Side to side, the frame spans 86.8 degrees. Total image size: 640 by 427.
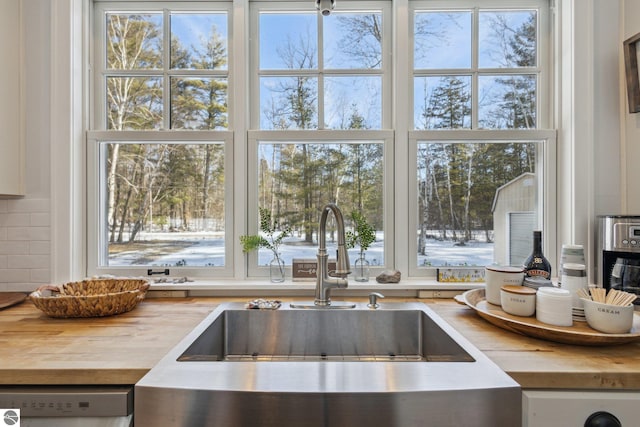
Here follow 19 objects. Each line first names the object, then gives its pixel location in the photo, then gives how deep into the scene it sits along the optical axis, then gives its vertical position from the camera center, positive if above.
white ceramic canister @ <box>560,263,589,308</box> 1.17 -0.25
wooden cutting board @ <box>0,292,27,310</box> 1.45 -0.39
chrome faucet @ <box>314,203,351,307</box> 1.37 -0.23
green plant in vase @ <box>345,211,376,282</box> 1.71 -0.14
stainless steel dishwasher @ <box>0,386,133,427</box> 0.88 -0.51
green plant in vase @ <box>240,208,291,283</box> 1.71 -0.15
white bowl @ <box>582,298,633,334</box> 1.04 -0.34
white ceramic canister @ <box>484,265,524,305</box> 1.32 -0.27
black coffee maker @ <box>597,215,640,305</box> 1.35 -0.18
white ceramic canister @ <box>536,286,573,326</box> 1.10 -0.32
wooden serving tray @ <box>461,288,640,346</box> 1.01 -0.38
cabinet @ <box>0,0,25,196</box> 1.55 +0.52
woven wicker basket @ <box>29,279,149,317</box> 1.31 -0.36
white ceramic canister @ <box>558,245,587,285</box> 1.25 -0.17
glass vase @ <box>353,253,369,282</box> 1.76 -0.31
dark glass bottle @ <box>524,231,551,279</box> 1.38 -0.22
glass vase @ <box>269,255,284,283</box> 1.78 -0.30
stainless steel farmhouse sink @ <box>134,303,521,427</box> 0.80 -0.44
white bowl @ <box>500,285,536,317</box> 1.18 -0.32
